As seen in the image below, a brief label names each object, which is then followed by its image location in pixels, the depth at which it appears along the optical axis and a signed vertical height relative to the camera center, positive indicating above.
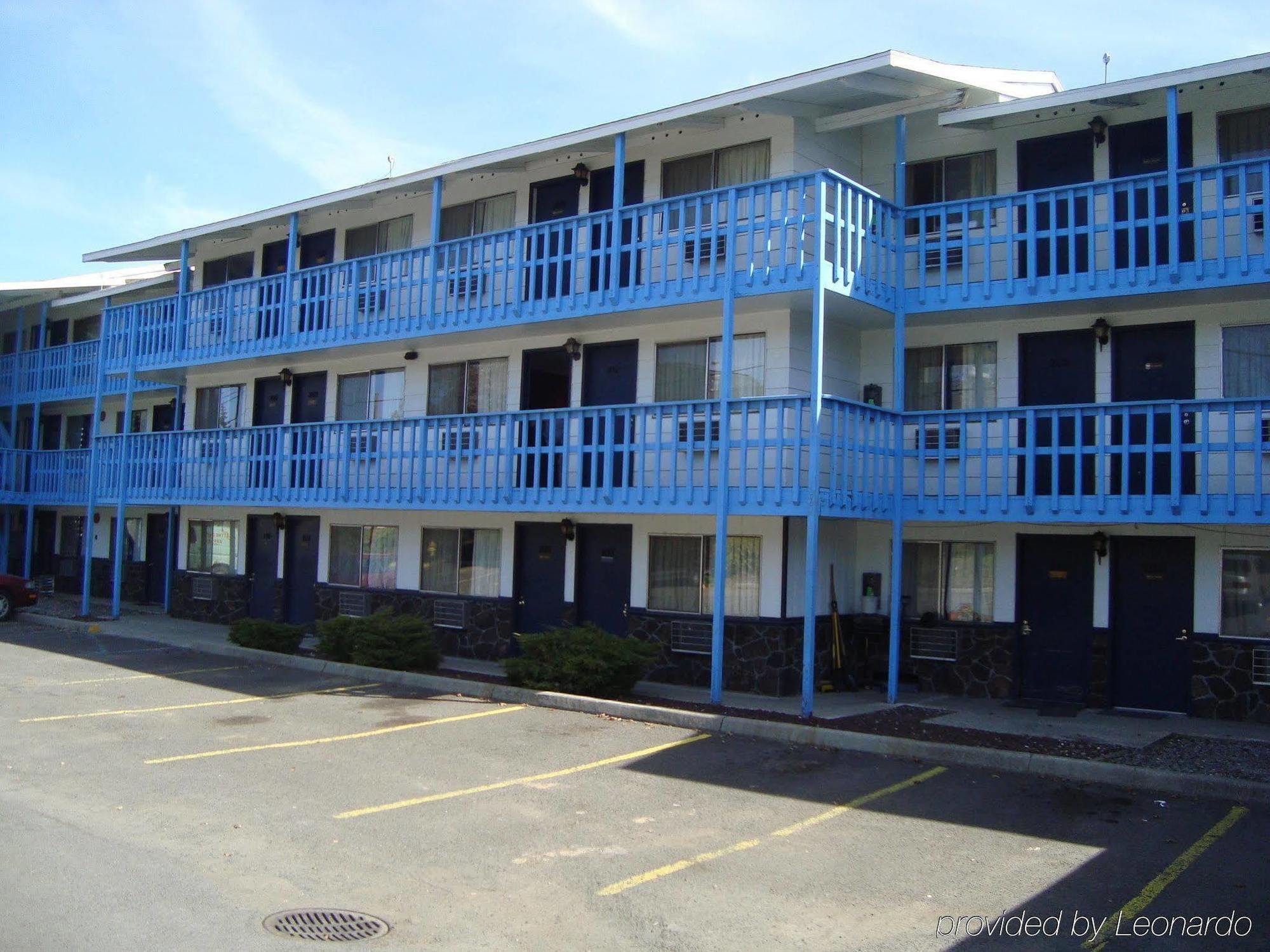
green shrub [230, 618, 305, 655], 17.98 -1.49
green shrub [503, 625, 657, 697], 13.78 -1.36
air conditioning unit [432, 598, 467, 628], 18.80 -1.09
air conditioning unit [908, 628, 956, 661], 15.13 -1.10
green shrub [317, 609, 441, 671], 16.06 -1.39
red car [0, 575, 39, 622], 23.20 -1.24
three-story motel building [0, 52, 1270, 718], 13.29 +2.39
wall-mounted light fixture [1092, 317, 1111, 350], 14.12 +2.96
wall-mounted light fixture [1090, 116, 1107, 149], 14.47 +5.61
